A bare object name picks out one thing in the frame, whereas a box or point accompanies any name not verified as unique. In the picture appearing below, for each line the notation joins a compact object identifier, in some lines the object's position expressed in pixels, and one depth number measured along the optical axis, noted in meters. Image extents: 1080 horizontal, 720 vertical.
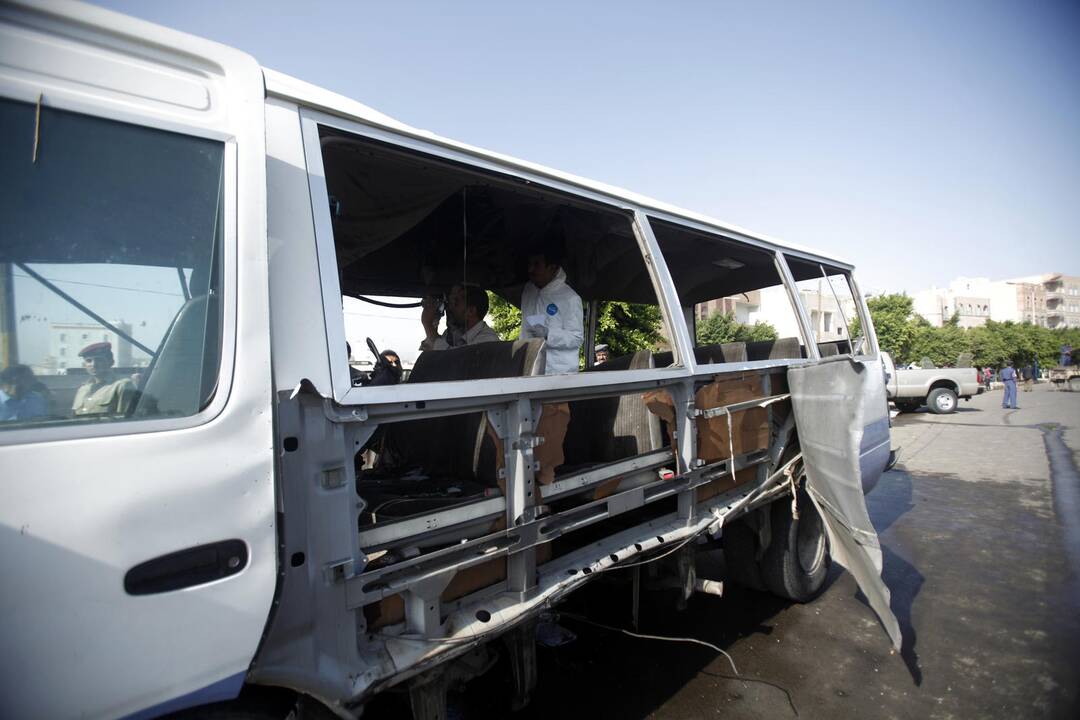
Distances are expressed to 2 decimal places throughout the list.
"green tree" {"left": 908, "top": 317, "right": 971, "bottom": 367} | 34.72
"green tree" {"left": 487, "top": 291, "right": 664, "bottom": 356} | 9.12
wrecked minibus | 1.15
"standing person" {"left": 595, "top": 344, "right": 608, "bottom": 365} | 6.29
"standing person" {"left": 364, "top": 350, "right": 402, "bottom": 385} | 4.10
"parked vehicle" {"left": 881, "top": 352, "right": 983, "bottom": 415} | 16.56
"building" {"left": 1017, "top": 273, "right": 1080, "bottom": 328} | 87.31
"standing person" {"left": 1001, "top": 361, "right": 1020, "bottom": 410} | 18.33
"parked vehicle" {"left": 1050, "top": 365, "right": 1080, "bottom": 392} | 30.10
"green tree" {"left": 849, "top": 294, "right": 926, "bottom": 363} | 31.47
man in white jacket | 3.30
